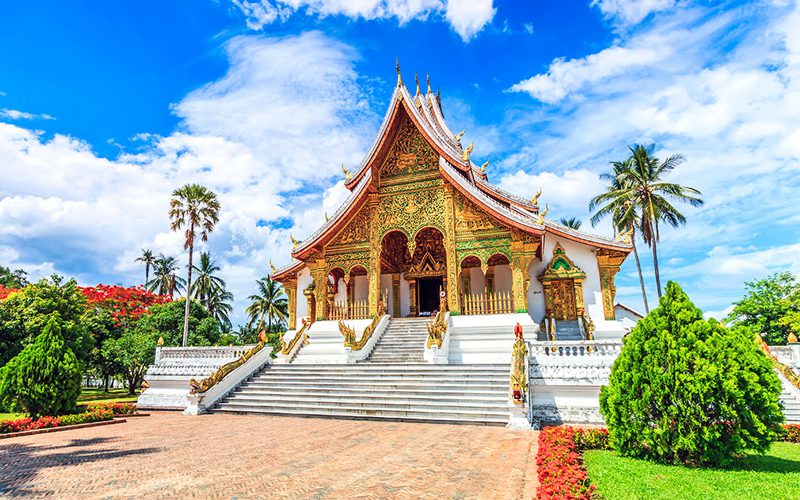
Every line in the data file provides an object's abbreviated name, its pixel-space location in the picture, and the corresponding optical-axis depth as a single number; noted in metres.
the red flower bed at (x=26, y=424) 8.80
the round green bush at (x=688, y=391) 5.33
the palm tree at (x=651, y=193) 25.50
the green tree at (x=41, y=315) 16.55
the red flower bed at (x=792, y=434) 7.60
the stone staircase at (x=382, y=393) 10.09
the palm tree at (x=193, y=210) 24.88
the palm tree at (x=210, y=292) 44.06
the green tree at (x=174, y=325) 25.14
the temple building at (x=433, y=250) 16.36
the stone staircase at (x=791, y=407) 9.78
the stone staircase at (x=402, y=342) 14.07
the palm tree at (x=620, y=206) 26.62
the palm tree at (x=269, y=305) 43.09
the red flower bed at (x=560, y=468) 4.40
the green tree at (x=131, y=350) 21.31
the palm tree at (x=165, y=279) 48.81
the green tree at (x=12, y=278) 39.09
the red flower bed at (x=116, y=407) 11.05
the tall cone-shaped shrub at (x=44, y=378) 9.70
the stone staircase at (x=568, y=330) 16.17
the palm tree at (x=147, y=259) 52.56
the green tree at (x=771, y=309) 19.81
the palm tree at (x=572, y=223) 43.26
